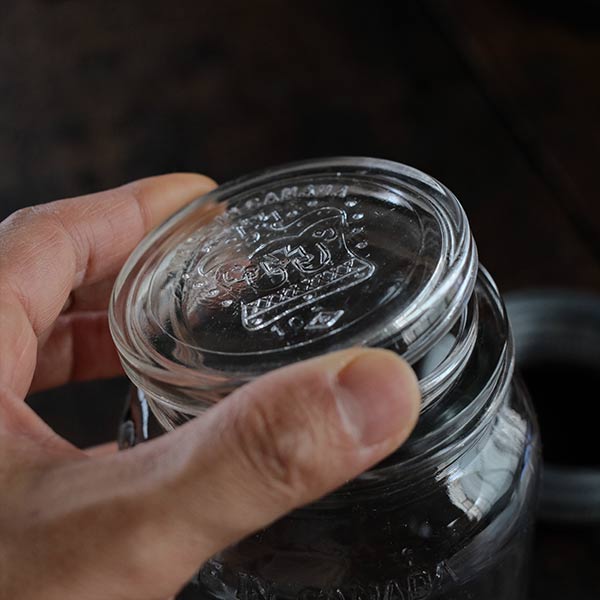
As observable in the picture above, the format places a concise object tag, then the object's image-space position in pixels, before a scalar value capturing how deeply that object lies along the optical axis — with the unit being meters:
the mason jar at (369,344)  0.44
